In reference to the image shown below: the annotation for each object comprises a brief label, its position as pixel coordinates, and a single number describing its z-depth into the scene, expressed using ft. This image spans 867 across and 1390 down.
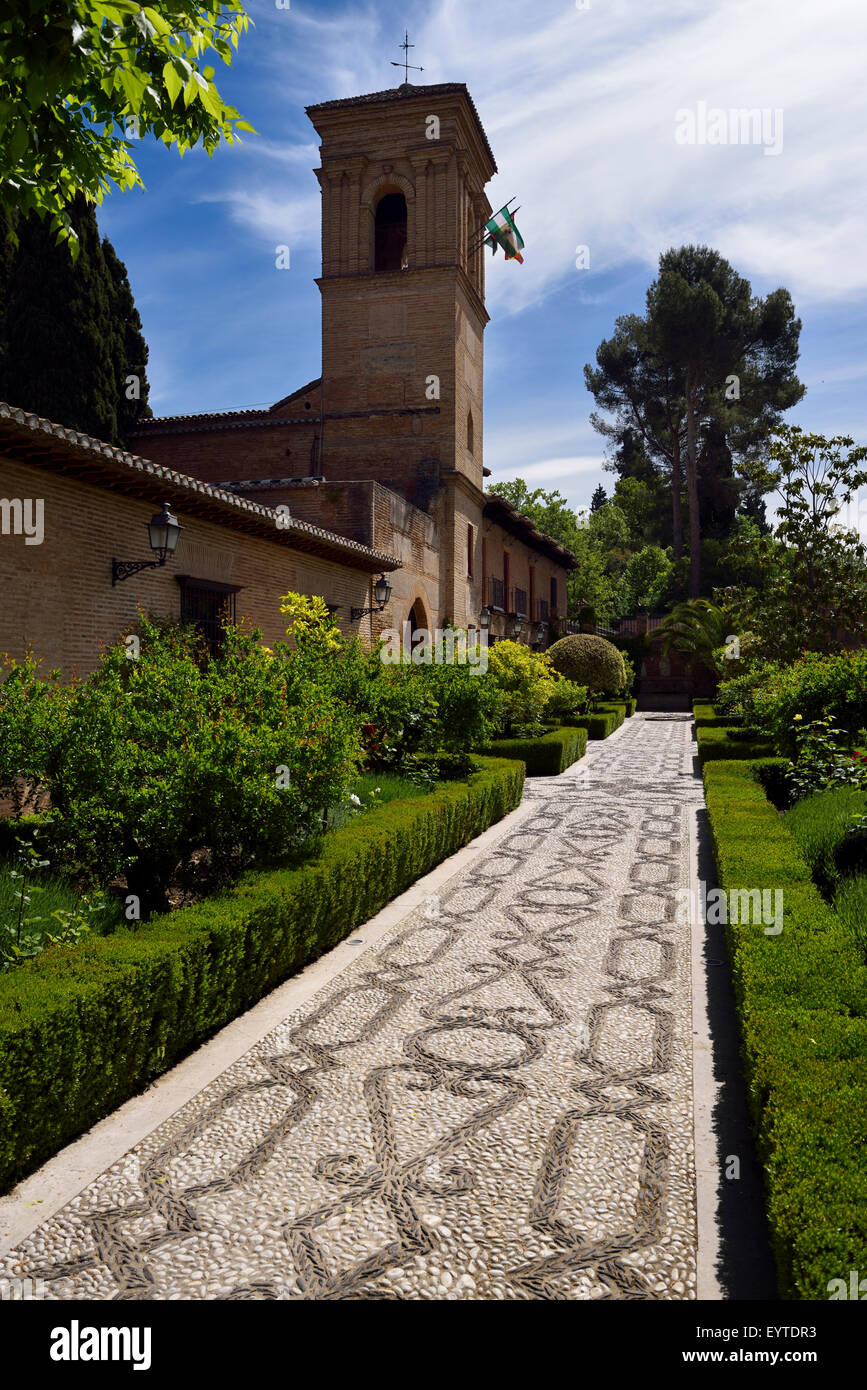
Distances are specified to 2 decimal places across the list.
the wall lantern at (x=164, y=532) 29.40
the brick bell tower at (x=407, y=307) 67.72
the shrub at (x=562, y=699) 60.75
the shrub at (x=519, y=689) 50.21
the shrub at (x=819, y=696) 28.86
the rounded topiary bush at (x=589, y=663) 80.79
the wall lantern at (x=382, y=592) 52.06
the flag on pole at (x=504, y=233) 69.77
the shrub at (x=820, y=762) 24.53
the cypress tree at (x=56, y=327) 59.62
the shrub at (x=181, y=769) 15.39
